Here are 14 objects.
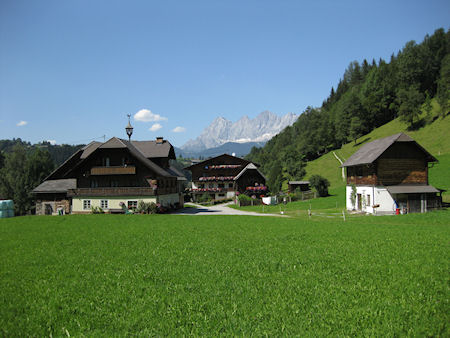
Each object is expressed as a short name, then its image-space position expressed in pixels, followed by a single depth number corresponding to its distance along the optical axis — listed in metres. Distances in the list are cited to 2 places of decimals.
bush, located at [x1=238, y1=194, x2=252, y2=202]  50.83
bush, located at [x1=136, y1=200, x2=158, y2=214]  36.25
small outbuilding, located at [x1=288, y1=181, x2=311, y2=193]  64.44
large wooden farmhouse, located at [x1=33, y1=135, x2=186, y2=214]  37.34
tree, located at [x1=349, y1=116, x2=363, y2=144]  93.06
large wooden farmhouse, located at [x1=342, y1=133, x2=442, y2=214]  32.50
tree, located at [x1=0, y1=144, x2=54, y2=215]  76.44
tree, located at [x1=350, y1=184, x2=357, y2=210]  37.54
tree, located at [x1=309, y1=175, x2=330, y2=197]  53.75
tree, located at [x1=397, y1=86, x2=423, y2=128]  77.12
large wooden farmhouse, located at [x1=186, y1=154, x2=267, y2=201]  67.00
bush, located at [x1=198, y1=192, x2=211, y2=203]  64.19
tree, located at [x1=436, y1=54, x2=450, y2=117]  72.56
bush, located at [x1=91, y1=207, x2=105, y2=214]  37.28
